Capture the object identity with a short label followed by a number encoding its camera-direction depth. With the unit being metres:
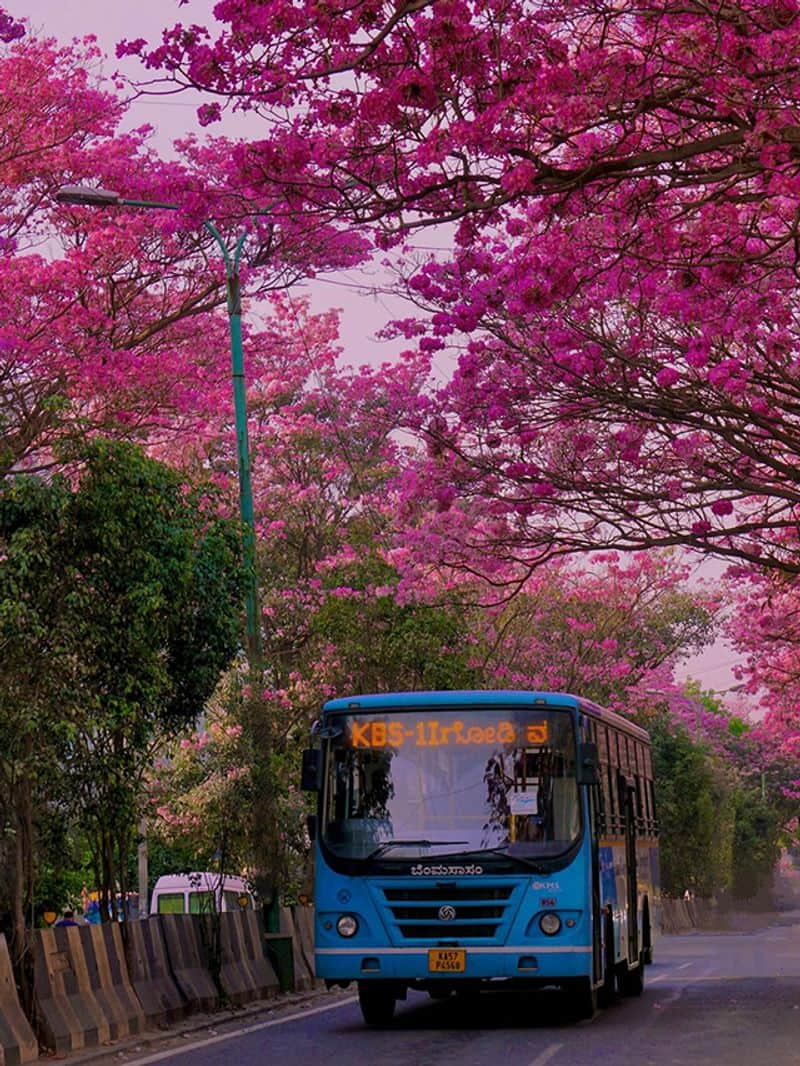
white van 39.41
